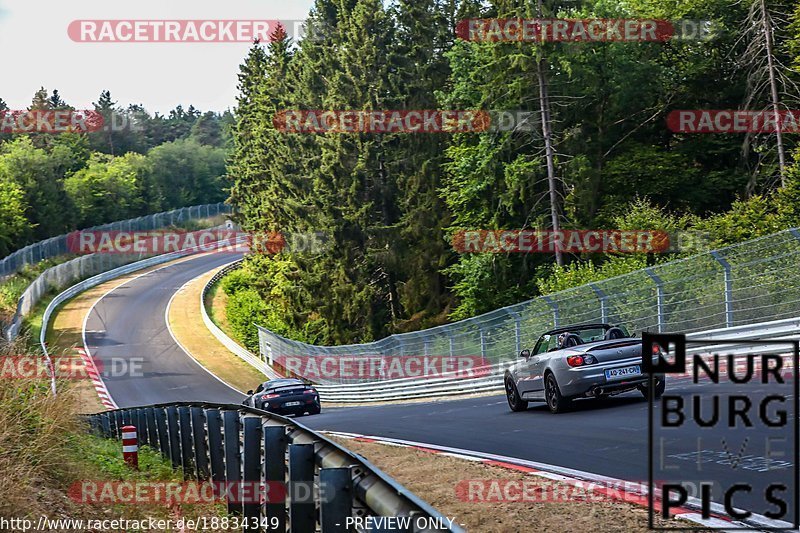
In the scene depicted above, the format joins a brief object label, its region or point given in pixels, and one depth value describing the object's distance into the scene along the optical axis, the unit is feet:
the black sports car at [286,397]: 104.58
